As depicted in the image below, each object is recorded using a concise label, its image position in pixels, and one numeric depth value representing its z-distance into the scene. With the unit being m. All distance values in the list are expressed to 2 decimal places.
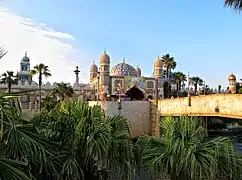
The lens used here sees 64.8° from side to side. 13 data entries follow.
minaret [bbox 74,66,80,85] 41.19
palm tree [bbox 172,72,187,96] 43.21
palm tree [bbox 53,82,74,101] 31.90
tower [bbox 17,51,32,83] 51.85
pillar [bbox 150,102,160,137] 22.04
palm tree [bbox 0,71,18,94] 31.21
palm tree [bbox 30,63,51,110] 29.62
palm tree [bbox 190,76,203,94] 47.28
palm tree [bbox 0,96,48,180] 4.16
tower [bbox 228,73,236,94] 35.21
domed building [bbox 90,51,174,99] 35.57
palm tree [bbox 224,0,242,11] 8.12
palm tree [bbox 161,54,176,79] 40.50
